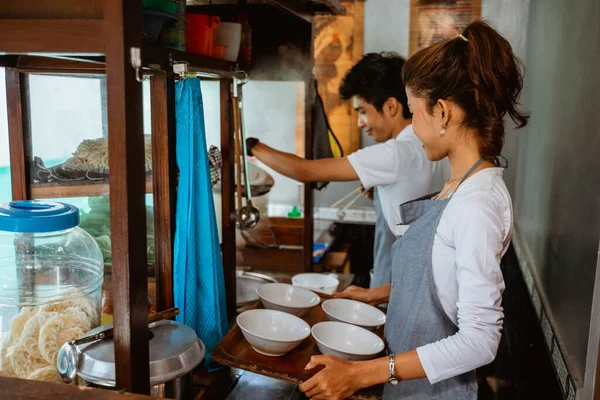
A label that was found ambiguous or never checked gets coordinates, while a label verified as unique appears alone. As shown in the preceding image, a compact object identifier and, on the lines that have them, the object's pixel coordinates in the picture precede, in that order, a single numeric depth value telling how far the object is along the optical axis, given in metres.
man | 2.44
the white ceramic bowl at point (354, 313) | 1.94
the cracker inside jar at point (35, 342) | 1.32
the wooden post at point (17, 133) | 1.78
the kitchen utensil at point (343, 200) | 4.53
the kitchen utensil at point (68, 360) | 1.22
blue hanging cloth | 1.74
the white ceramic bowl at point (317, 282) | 2.62
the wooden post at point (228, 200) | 2.15
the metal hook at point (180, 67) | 1.63
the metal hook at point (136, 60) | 1.09
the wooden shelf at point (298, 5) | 2.56
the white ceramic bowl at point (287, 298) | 1.96
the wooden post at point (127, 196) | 1.07
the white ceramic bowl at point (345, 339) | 1.67
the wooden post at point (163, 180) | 1.69
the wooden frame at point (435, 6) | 4.48
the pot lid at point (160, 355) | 1.22
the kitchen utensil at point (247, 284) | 2.61
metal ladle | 2.17
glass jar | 1.32
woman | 1.37
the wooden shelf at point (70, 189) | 1.87
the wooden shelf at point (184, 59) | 1.52
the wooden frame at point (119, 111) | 1.08
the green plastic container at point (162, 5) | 1.49
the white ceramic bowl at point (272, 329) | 1.65
